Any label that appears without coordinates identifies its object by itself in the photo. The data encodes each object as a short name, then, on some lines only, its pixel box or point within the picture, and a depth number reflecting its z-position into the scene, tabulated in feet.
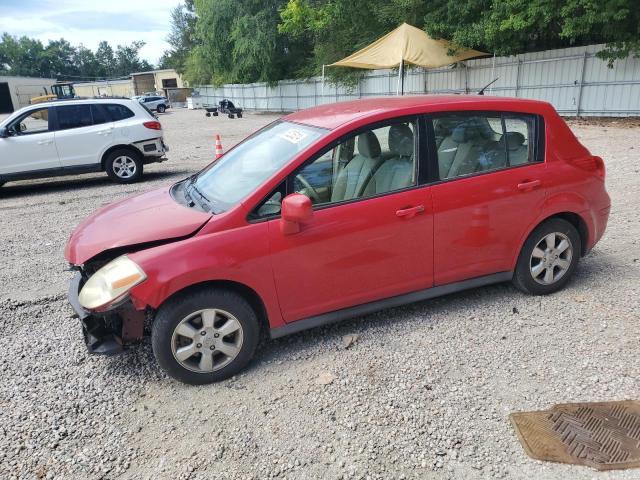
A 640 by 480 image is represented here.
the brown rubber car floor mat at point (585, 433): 8.00
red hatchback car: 9.80
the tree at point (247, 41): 106.01
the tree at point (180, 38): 252.42
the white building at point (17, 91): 183.62
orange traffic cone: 34.14
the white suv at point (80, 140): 30.45
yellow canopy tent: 59.88
